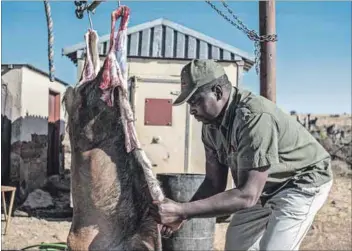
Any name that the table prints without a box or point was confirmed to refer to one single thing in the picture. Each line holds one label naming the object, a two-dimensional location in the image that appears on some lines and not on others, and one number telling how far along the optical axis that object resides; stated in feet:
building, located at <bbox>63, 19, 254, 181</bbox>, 33.22
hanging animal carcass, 9.36
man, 9.62
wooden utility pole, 18.74
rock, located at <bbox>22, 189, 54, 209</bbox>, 37.60
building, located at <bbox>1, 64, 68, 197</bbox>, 37.68
